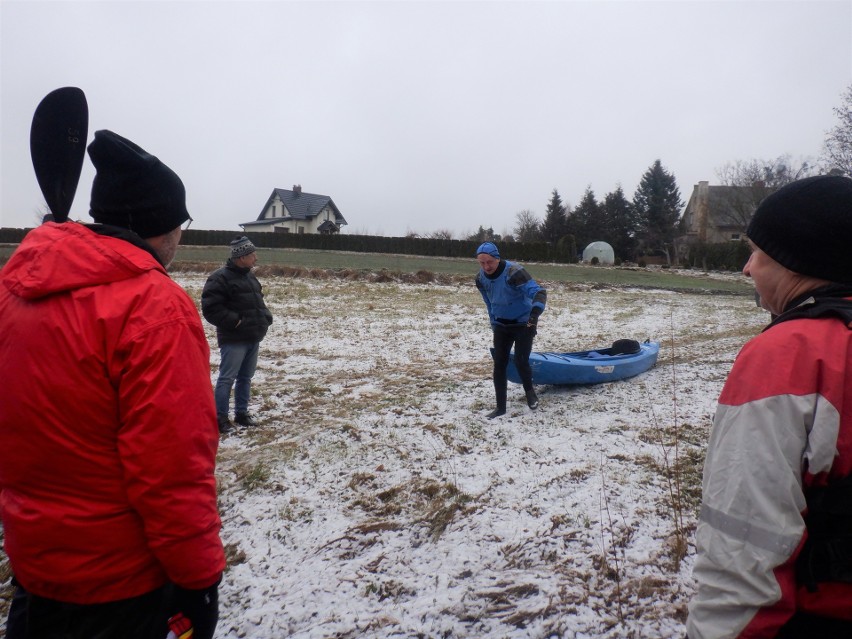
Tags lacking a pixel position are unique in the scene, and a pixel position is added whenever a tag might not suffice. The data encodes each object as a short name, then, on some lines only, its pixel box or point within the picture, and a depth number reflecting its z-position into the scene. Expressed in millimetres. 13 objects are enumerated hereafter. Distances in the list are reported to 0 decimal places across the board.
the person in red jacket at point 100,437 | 1484
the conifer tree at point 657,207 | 52281
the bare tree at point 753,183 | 42188
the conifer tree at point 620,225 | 53969
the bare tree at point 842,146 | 24719
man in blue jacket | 6332
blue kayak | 7105
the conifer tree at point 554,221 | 55156
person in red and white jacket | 1343
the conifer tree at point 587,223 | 53750
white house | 65500
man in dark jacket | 5695
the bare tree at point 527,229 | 59219
